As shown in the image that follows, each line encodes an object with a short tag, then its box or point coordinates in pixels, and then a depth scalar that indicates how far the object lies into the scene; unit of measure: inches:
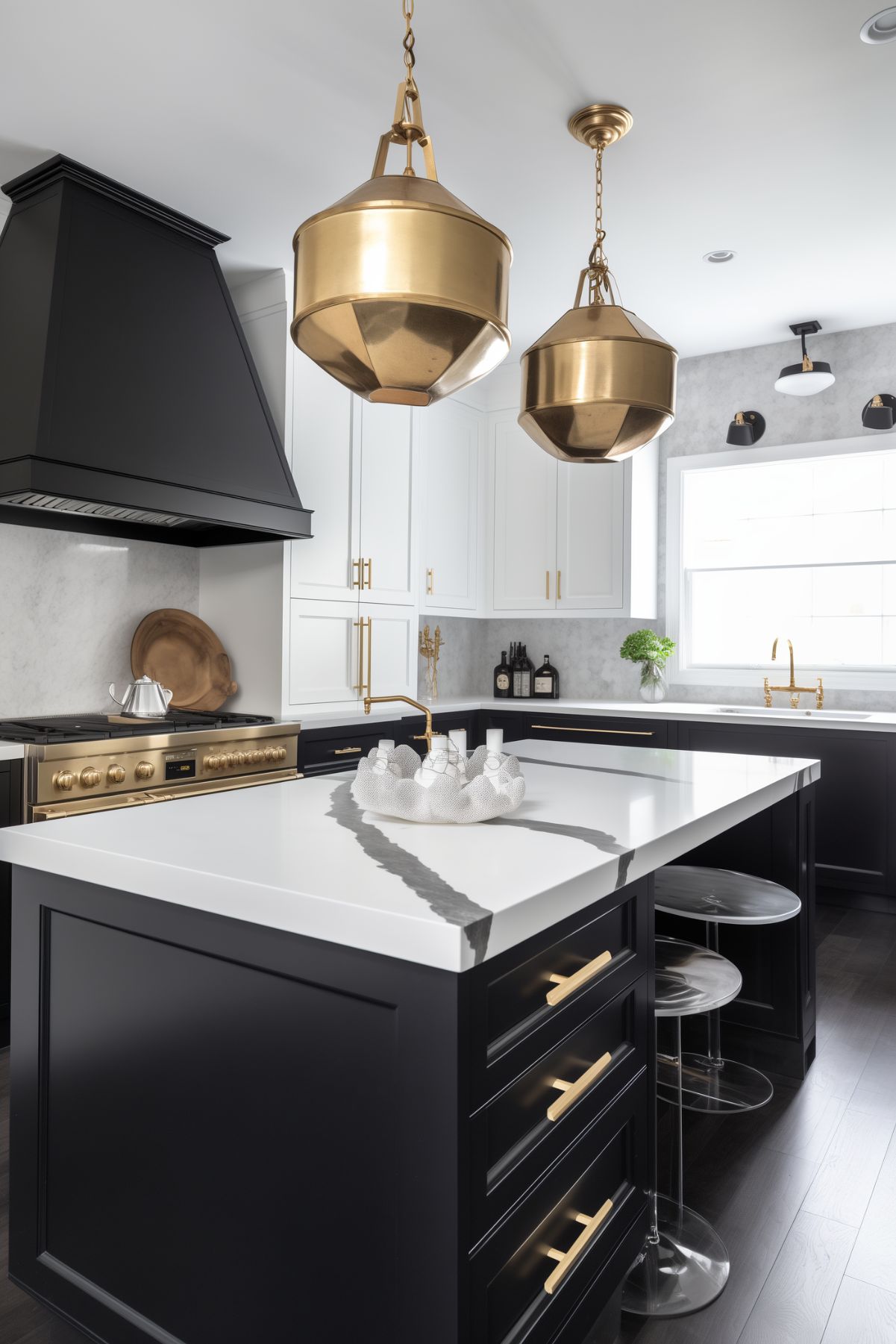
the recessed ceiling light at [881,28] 88.4
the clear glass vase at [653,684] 190.4
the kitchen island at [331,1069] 40.9
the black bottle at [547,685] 209.9
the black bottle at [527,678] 211.6
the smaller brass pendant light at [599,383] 72.2
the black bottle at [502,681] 213.5
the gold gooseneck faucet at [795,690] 175.5
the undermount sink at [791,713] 162.6
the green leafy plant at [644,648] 186.4
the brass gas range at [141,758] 105.9
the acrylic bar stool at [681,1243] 63.2
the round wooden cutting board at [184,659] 146.9
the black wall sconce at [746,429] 183.9
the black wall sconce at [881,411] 169.8
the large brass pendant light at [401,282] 47.5
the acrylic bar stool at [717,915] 79.6
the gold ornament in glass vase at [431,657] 202.5
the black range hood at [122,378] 109.3
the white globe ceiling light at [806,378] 167.8
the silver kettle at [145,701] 132.6
